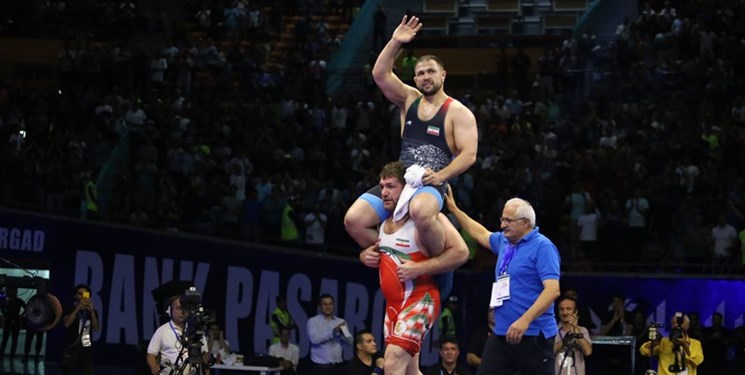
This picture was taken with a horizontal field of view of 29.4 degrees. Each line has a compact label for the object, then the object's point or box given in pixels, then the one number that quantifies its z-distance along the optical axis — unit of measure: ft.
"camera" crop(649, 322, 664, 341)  46.16
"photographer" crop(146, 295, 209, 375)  43.83
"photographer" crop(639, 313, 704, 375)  50.78
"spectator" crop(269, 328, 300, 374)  58.44
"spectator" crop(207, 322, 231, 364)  56.75
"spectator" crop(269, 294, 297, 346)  59.67
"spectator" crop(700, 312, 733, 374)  62.23
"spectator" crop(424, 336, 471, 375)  49.16
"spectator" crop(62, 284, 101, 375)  50.37
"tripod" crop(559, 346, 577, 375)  38.67
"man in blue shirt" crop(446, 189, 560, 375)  30.96
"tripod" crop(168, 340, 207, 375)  34.96
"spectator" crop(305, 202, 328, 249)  68.80
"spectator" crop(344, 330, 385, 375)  50.65
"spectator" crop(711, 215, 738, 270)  66.59
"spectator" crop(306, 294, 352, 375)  55.98
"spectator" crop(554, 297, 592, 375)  45.11
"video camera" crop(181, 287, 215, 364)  34.96
